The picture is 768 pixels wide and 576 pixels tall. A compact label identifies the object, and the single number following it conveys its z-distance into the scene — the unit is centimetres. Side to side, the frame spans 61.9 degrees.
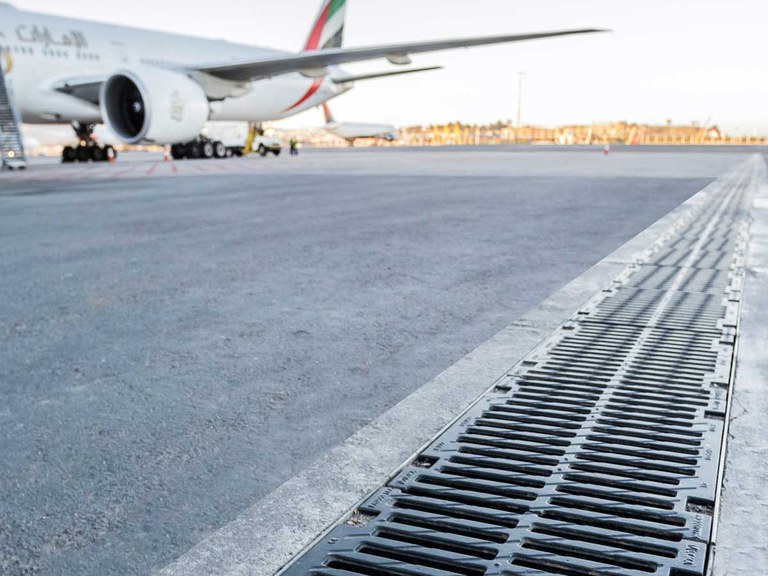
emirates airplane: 1502
